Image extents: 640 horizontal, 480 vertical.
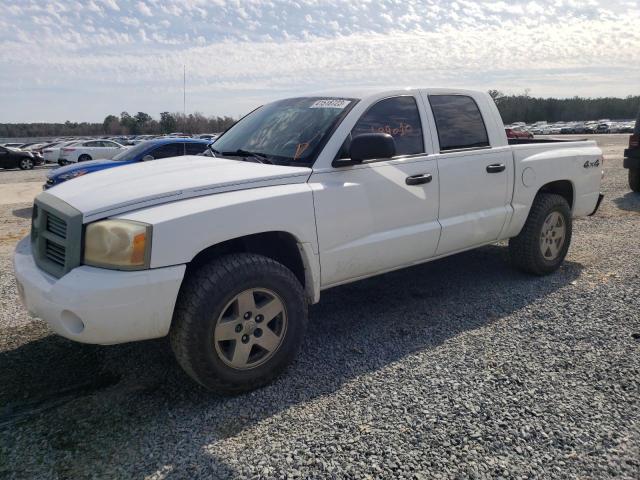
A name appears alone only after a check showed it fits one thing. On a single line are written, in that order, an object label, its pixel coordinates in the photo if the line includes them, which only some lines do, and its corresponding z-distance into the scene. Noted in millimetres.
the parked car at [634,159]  10719
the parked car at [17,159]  25531
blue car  10523
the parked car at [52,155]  27609
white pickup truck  2838
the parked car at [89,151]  25594
